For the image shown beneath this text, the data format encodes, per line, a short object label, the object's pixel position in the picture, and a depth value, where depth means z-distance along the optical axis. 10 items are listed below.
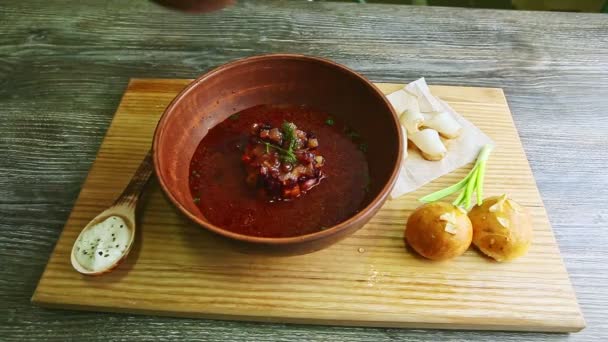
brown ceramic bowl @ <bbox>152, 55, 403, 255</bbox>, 0.37
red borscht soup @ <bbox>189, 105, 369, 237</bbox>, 0.38
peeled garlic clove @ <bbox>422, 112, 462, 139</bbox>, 0.46
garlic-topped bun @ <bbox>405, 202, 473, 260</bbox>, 0.36
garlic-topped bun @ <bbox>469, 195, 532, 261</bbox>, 0.37
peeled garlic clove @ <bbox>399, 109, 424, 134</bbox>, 0.46
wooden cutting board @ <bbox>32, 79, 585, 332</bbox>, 0.35
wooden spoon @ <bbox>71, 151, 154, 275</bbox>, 0.36
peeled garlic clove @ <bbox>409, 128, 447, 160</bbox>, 0.44
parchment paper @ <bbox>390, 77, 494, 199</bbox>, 0.43
